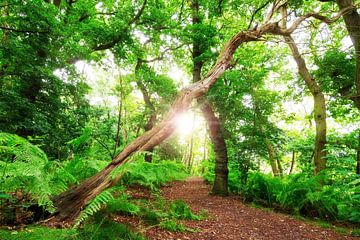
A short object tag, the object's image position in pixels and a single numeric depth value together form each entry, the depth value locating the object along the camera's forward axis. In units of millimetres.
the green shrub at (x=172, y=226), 3078
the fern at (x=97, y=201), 1572
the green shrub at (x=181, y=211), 3864
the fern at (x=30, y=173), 1645
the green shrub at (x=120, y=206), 2811
